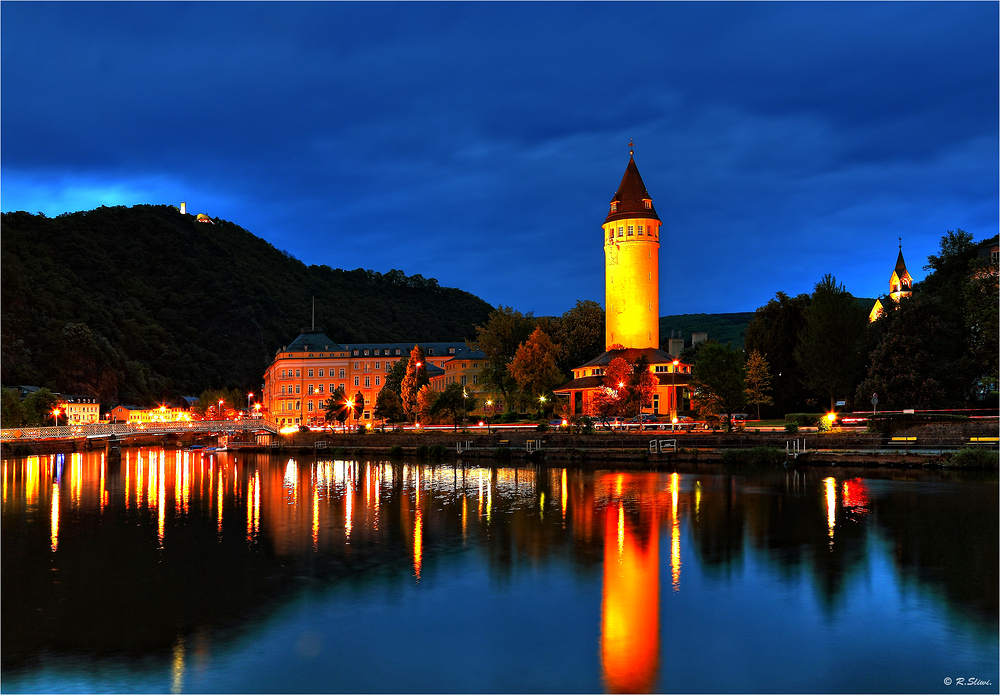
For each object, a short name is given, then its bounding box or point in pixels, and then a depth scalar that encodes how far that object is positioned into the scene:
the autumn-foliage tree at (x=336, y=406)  107.44
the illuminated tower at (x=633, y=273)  85.69
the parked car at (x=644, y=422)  65.81
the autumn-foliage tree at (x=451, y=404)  80.56
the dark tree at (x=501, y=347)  85.19
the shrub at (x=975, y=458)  42.59
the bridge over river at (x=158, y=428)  84.46
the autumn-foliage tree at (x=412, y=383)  88.06
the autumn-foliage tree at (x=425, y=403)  83.00
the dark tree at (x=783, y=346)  73.56
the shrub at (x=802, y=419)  61.71
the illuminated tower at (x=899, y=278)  133.00
